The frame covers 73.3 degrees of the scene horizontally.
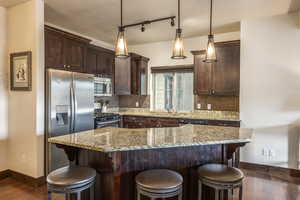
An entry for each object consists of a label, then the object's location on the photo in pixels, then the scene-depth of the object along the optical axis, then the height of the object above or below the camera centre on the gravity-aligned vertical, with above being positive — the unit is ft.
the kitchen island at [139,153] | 5.91 -1.88
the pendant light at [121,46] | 8.02 +2.05
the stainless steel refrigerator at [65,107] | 10.32 -0.51
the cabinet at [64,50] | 11.08 +2.84
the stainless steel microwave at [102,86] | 15.10 +0.87
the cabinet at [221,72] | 13.34 +1.75
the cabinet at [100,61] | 14.72 +2.84
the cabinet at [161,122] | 12.85 -1.70
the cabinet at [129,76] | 17.06 +1.84
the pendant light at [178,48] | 8.07 +1.99
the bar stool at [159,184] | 5.32 -2.33
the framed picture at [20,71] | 10.18 +1.36
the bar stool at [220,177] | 5.89 -2.38
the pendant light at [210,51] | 8.37 +1.93
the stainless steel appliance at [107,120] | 13.69 -1.64
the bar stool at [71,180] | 5.48 -2.30
